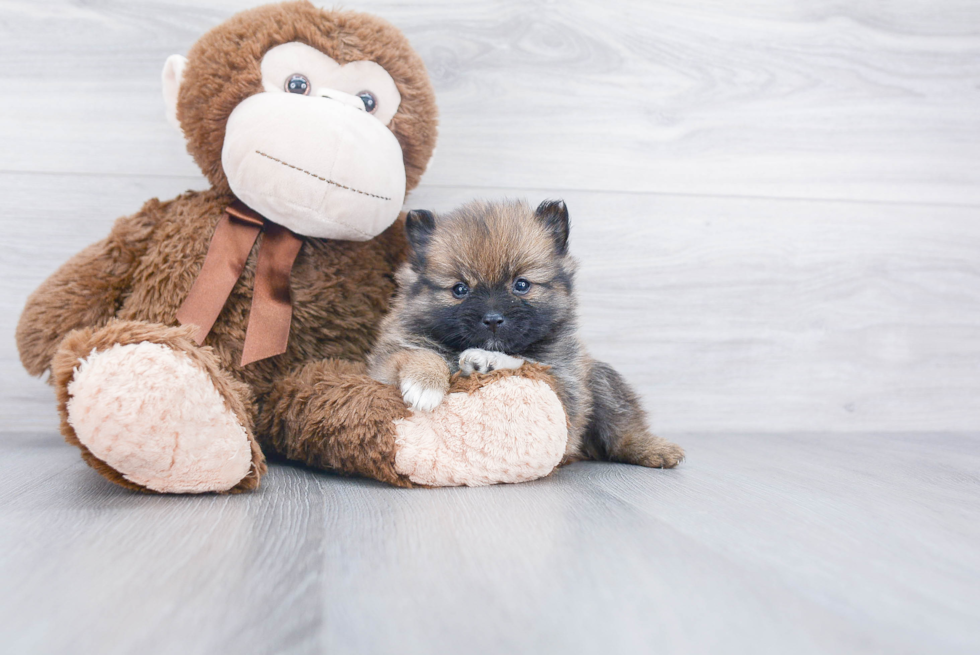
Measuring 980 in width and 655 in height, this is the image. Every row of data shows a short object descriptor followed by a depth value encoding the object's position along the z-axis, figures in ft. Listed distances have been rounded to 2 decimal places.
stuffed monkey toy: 2.12
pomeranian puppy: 2.19
